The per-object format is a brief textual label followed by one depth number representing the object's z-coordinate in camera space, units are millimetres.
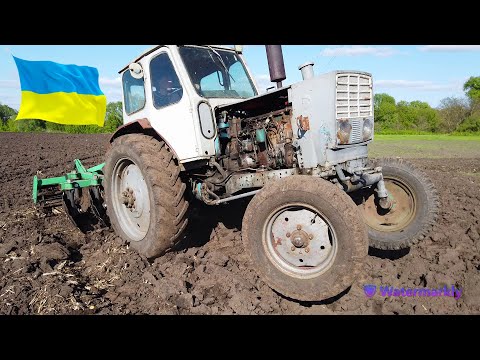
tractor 3168
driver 4098
